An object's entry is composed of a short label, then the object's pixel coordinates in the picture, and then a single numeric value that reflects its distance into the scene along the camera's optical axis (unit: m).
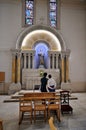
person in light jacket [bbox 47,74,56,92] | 6.33
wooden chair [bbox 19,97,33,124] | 4.82
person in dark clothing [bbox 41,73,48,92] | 6.39
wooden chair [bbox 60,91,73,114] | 5.89
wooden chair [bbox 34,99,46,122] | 4.86
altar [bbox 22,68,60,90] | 11.54
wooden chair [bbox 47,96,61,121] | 5.02
